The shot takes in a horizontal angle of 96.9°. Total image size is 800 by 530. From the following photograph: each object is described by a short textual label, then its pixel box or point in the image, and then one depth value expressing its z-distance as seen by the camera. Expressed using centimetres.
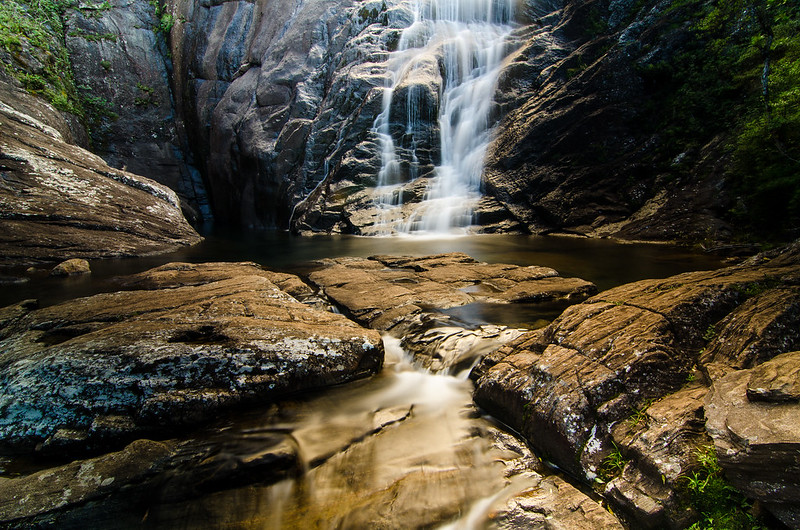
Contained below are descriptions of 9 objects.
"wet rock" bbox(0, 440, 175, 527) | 243
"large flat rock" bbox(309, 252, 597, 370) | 512
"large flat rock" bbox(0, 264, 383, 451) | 331
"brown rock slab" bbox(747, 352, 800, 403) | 212
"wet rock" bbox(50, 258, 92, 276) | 1023
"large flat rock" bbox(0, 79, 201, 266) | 1217
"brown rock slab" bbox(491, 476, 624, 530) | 236
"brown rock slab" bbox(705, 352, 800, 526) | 181
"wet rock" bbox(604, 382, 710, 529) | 224
